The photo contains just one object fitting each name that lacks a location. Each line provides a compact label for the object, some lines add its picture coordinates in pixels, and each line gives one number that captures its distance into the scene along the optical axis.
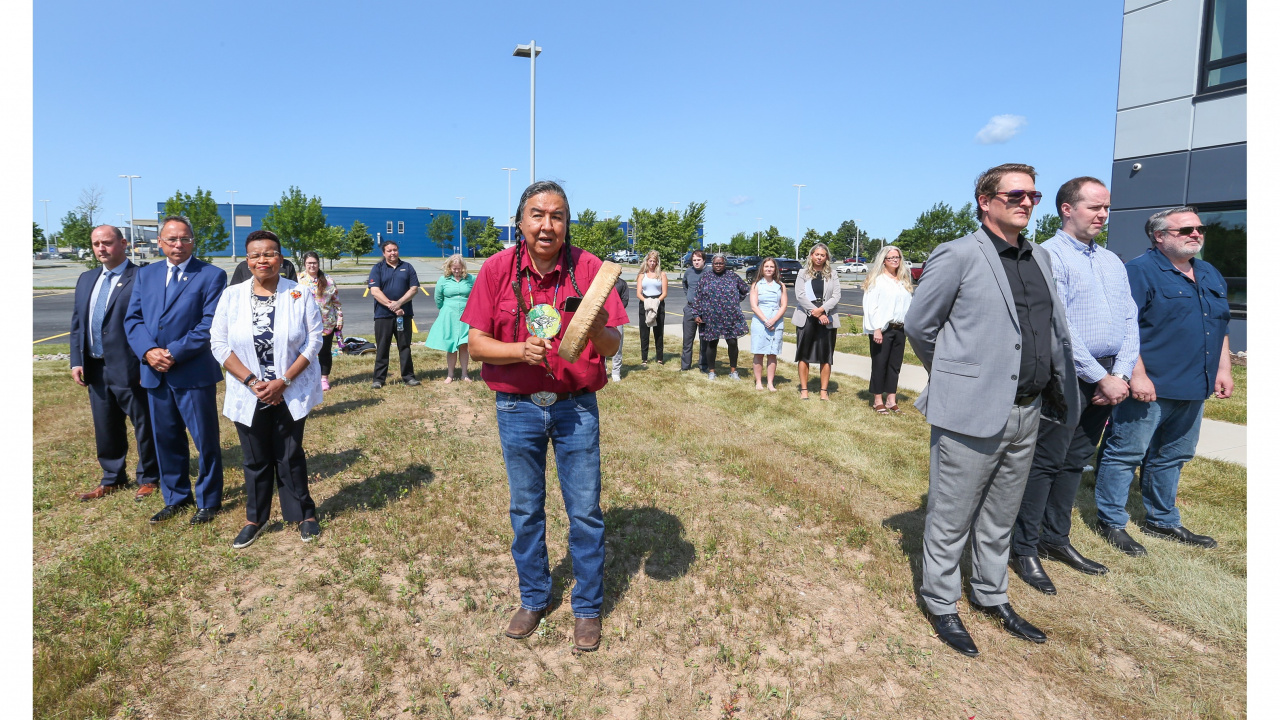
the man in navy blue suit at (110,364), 5.05
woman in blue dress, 9.16
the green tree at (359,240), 63.44
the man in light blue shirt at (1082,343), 3.88
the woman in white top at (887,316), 7.97
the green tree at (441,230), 75.50
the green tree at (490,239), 63.69
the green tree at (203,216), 46.28
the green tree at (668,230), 45.84
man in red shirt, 3.02
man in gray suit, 3.22
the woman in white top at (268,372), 4.34
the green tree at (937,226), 48.59
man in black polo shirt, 9.38
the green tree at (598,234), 38.62
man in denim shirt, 4.31
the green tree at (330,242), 51.91
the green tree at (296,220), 48.94
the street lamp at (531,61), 14.52
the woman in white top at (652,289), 10.62
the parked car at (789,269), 39.39
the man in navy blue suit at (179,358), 4.63
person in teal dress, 9.22
